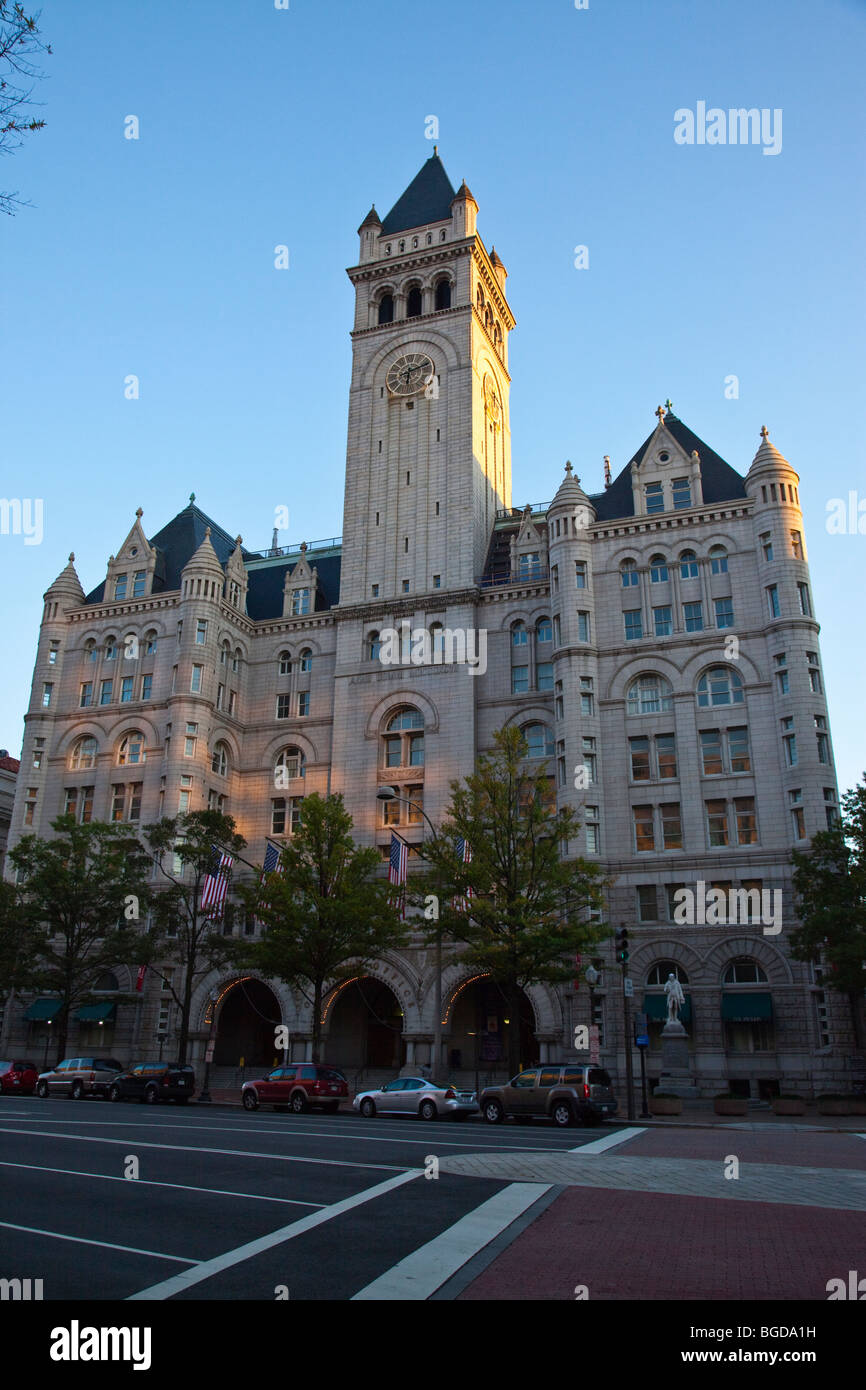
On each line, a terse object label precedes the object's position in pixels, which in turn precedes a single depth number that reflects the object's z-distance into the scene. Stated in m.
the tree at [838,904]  35.19
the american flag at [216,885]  39.66
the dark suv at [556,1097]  26.69
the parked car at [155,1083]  35.50
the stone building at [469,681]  42.81
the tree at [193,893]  42.56
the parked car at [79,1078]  37.72
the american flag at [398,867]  38.12
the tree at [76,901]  45.62
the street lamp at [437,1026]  34.75
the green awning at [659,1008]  41.25
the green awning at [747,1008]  40.34
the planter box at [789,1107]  33.06
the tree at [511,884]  34.31
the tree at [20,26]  9.95
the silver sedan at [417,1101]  28.97
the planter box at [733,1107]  33.56
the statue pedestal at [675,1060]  38.03
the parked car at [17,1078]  39.88
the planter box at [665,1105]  31.50
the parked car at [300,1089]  31.75
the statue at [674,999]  38.66
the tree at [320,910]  38.16
